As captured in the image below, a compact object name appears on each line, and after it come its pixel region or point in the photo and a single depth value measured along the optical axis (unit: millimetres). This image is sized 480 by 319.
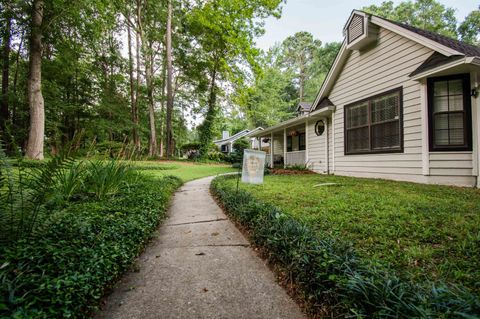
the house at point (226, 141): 33969
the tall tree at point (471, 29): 20656
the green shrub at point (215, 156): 20734
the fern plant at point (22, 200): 1693
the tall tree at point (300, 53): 28688
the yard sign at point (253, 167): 5105
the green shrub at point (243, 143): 21630
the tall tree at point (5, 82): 14047
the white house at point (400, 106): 5141
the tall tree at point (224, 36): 15703
